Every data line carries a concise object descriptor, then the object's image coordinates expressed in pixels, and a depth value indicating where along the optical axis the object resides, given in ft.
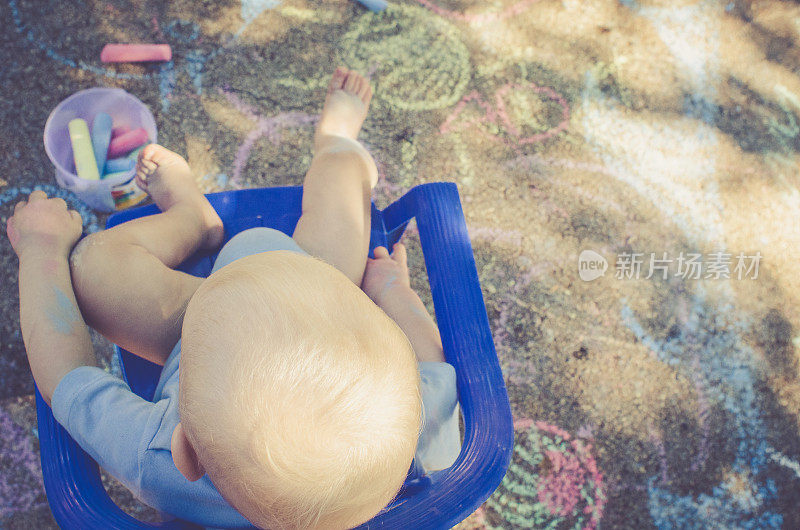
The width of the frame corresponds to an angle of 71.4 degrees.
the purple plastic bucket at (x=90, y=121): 3.25
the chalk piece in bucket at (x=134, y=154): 3.49
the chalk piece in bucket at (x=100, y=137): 3.38
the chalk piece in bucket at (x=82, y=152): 3.29
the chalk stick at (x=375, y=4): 4.25
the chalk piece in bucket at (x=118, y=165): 3.45
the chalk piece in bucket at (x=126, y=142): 3.46
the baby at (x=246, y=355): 1.51
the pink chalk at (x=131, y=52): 3.85
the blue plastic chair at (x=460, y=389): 1.88
